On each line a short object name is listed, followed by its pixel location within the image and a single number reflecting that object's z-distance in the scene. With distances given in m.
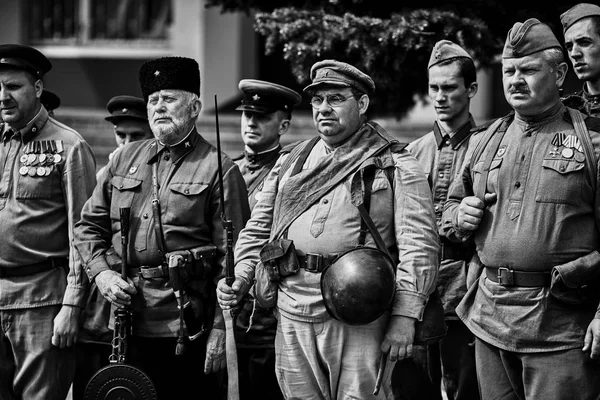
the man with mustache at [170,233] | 11.11
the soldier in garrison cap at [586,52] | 10.53
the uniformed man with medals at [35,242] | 12.00
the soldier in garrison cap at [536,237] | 9.39
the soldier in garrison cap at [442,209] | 11.68
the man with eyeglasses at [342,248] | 9.57
